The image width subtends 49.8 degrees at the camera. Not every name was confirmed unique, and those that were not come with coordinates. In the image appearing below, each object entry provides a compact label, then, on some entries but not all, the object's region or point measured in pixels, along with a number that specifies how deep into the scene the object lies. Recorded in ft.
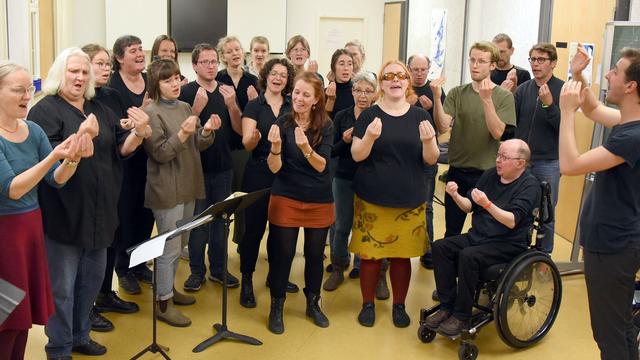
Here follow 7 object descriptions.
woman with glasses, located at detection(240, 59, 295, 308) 12.59
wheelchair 11.21
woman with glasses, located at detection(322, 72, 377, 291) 13.47
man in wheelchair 11.50
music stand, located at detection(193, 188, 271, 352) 10.69
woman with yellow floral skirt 12.05
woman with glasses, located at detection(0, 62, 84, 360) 8.63
